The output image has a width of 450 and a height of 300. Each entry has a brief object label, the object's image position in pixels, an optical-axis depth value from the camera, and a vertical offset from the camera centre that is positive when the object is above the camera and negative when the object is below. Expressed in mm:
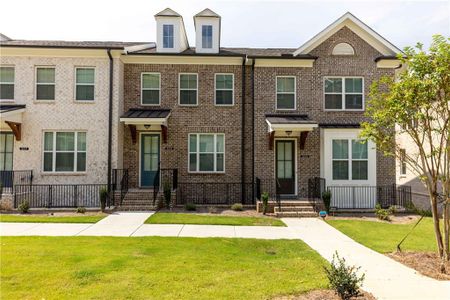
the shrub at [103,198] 13031 -1535
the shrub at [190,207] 13609 -1961
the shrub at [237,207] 13805 -1974
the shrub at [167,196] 14059 -1549
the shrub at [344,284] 4781 -1830
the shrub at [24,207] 12688 -1878
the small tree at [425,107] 6594 +1206
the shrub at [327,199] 13473 -1563
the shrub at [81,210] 12798 -1995
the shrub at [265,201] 13367 -1653
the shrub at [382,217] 12461 -2159
